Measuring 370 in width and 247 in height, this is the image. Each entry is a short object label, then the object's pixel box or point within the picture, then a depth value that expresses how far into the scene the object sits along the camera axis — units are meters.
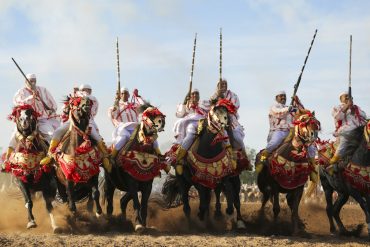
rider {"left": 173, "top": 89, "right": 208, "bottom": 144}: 15.91
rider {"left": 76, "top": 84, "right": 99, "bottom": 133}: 16.21
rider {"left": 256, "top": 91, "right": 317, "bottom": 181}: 14.66
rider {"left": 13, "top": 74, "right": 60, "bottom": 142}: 15.62
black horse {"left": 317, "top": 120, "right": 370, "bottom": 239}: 14.05
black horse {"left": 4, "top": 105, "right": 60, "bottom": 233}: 13.87
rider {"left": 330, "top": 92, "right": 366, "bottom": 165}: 16.52
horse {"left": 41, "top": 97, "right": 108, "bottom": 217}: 13.05
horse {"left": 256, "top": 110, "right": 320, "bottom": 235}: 13.76
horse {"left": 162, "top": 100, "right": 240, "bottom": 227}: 13.77
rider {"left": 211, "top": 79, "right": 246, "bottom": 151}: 15.23
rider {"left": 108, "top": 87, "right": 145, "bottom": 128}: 16.47
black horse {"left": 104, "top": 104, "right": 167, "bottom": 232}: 13.37
